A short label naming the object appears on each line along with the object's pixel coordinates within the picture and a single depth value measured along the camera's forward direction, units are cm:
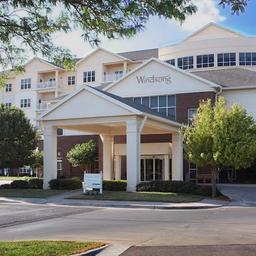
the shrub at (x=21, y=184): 3359
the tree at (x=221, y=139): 2678
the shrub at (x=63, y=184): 3181
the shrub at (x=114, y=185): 3044
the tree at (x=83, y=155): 4638
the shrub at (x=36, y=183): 3319
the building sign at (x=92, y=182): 2889
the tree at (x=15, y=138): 3794
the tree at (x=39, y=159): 4708
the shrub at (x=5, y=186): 3404
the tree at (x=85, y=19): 780
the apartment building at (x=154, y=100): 3183
